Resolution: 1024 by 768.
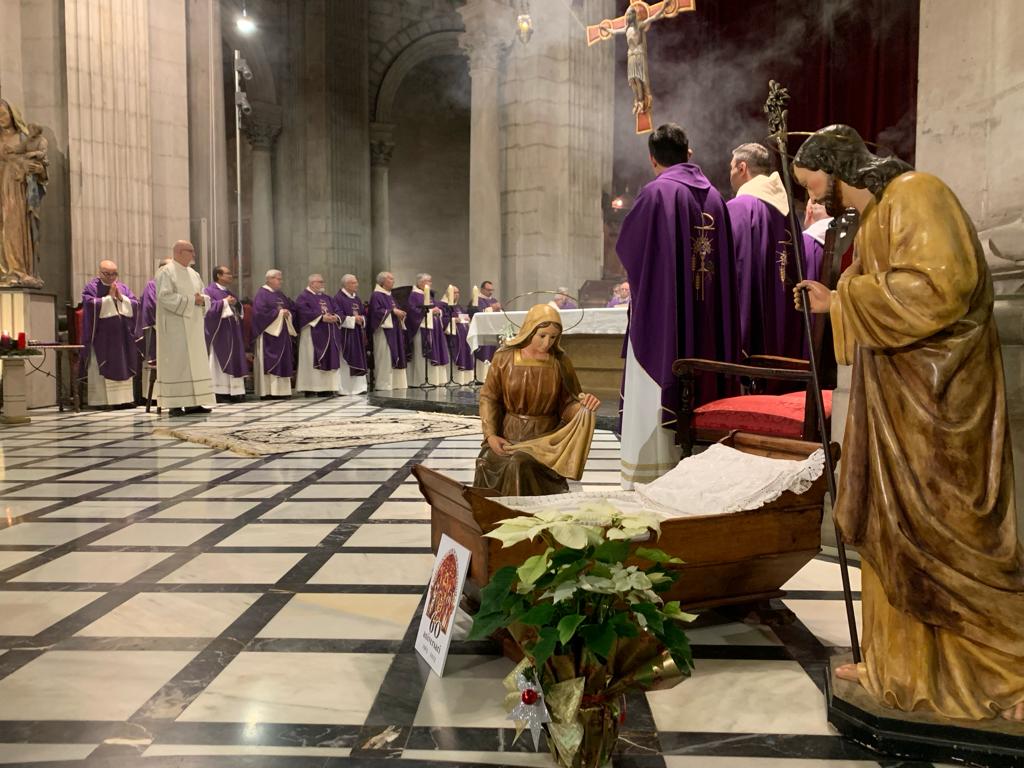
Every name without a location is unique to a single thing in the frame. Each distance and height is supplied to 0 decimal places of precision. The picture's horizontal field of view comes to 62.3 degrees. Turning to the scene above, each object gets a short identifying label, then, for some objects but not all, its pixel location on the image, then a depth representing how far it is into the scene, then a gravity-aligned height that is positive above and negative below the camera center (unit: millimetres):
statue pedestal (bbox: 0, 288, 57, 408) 10602 +108
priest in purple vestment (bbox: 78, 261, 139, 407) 10977 -38
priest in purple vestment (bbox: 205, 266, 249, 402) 12164 +1
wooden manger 2455 -648
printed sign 2404 -794
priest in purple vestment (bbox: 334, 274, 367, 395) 13766 +32
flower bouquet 1728 -611
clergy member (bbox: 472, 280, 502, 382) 14010 +569
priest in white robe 10273 +1
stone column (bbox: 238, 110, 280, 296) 19812 +3320
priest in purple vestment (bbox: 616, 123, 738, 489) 4535 +234
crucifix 10703 +3699
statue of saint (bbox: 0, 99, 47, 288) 10609 +1746
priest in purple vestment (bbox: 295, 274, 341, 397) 13469 -48
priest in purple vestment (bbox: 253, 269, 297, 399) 13000 -76
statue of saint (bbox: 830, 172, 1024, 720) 1866 -292
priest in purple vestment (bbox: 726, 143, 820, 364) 4957 +451
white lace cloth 2755 -542
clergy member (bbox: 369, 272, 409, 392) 14227 -85
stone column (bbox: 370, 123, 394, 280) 20797 +3520
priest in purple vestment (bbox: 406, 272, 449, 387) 14558 -36
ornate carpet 7441 -987
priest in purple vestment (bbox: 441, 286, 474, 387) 15023 -2
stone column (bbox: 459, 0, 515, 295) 14586 +3470
